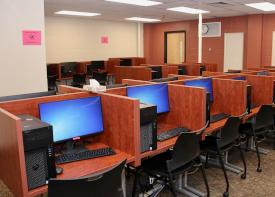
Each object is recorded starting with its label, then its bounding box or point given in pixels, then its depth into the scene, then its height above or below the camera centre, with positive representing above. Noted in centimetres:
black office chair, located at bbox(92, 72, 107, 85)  840 -33
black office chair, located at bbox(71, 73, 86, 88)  804 -39
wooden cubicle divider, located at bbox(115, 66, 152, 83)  697 -22
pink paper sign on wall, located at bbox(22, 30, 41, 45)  391 +38
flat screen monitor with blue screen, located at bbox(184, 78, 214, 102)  367 -25
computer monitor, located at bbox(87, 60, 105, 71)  930 -1
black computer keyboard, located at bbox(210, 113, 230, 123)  332 -62
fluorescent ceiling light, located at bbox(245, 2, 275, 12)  694 +141
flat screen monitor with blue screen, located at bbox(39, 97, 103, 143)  227 -42
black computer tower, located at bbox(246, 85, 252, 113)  363 -43
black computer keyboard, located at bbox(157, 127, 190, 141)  271 -66
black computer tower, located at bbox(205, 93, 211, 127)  299 -46
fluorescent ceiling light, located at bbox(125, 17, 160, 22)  975 +156
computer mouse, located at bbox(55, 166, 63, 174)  197 -71
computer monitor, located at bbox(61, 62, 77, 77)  860 -12
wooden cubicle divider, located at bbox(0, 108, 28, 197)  169 -55
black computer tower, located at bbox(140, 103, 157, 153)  231 -51
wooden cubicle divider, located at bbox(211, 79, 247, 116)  349 -41
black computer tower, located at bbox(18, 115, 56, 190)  172 -53
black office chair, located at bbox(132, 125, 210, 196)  242 -85
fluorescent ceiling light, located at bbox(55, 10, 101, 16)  810 +147
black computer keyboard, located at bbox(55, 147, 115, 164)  219 -70
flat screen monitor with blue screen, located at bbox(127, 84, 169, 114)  307 -32
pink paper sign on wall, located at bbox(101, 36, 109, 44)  1051 +90
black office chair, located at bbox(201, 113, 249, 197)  298 -81
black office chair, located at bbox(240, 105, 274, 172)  360 -77
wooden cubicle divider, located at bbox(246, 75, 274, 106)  403 -36
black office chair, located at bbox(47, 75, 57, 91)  754 -44
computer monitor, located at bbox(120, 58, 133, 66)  995 +8
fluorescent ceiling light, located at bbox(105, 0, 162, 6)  626 +135
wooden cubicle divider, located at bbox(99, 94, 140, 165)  223 -47
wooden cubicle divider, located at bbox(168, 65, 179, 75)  743 -15
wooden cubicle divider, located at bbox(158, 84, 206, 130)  292 -45
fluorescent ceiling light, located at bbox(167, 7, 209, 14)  746 +143
